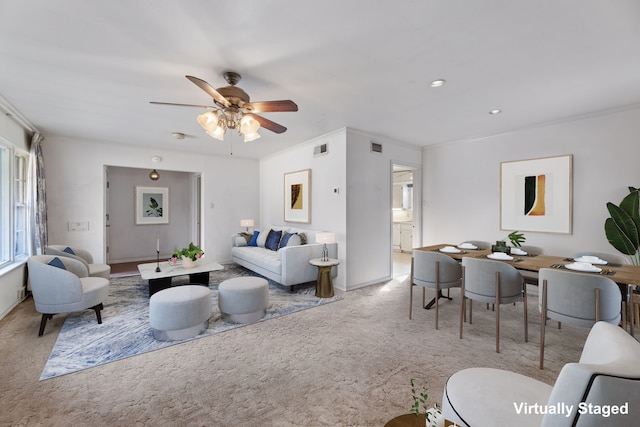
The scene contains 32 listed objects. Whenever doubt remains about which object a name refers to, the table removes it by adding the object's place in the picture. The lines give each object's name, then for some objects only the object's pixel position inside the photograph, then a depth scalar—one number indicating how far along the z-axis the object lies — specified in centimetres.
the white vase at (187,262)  431
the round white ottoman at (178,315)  283
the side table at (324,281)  420
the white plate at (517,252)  338
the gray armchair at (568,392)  82
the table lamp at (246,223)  661
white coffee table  401
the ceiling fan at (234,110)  250
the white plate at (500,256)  305
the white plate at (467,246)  386
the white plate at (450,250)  354
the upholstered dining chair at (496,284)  271
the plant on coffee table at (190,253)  432
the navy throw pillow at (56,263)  323
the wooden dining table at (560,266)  231
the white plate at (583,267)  247
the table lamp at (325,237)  438
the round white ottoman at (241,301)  326
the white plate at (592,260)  283
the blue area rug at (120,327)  251
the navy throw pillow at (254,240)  624
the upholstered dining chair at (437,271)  325
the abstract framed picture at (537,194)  404
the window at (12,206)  380
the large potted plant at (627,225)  330
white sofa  439
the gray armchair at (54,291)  295
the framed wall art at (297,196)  538
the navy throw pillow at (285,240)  521
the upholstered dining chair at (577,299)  211
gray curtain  421
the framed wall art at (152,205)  706
